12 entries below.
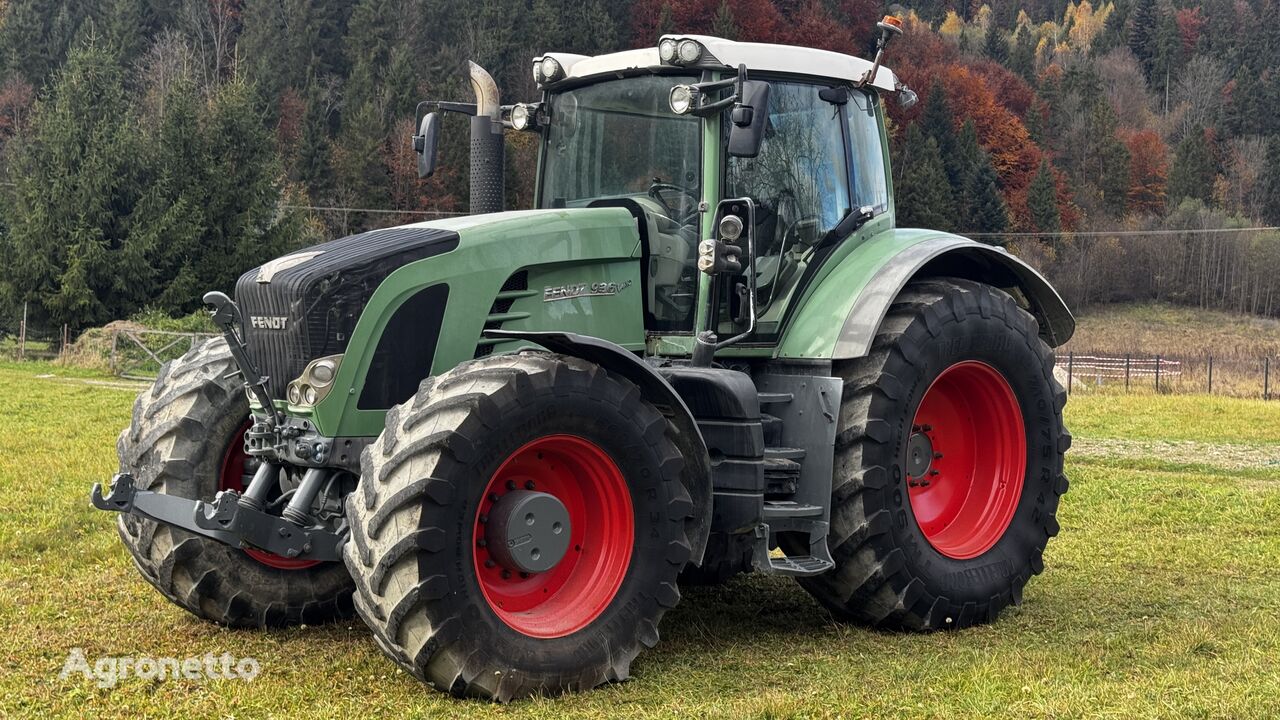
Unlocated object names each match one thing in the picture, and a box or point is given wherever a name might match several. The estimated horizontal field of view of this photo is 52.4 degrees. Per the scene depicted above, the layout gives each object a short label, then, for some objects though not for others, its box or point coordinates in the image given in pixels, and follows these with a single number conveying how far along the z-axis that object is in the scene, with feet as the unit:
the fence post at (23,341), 102.68
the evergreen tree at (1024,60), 274.16
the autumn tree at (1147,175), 242.37
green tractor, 16.61
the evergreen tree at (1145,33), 317.63
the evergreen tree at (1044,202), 212.43
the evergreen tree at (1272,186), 240.94
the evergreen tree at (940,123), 207.62
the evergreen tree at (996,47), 292.81
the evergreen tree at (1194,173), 240.53
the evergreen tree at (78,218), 101.50
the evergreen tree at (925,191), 194.49
